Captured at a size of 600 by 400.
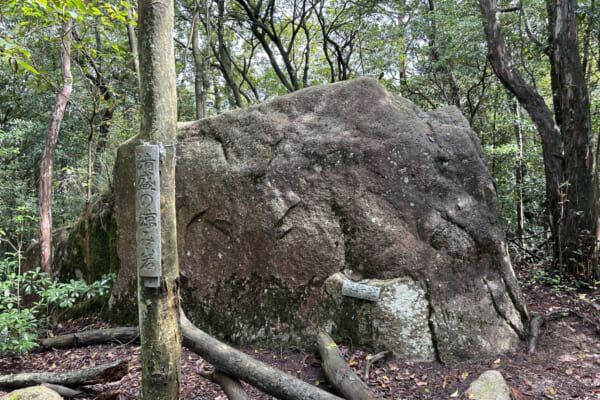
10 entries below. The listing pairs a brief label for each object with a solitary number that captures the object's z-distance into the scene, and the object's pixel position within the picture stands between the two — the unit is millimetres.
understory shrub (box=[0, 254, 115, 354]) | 3945
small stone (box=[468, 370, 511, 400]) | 3119
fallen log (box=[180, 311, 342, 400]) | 2977
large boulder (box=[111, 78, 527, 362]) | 4039
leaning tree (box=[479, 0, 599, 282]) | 5590
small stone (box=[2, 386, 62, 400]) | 3047
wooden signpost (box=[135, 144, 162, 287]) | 2533
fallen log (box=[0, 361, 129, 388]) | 3420
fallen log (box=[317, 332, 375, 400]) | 3071
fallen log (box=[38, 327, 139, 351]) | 4621
